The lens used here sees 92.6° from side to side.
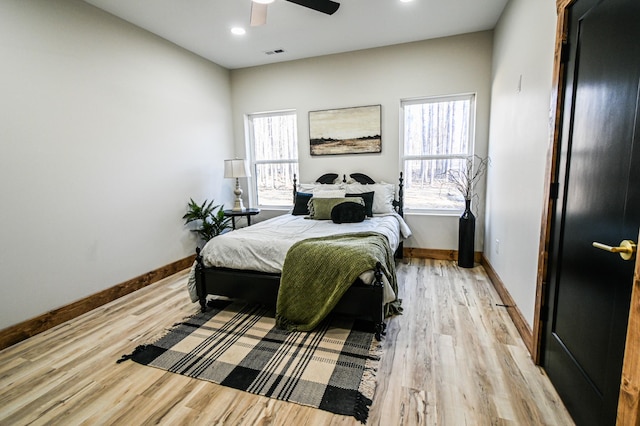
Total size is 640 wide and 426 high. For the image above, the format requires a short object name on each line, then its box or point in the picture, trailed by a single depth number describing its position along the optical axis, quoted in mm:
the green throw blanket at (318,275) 2246
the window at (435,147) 4039
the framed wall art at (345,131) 4246
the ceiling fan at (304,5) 2362
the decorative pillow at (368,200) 3816
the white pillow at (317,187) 4235
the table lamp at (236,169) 4402
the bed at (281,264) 2238
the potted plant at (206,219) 4031
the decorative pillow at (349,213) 3445
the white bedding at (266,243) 2529
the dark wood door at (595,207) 1158
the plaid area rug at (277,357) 1741
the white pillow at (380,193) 3959
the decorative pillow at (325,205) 3678
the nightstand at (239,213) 4302
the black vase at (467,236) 3719
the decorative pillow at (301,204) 4137
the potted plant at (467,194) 3732
